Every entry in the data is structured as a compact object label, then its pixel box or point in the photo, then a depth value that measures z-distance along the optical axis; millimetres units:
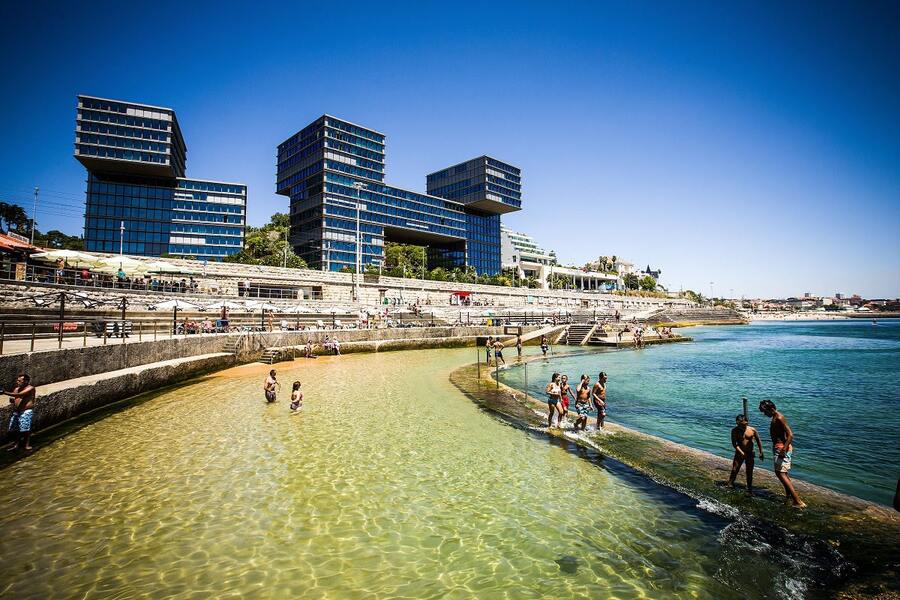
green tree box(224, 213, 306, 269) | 75106
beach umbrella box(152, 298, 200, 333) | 26309
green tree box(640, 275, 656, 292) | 181188
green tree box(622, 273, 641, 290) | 178125
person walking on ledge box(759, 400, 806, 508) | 8258
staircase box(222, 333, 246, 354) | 27508
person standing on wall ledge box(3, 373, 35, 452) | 10125
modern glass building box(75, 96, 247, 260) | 86125
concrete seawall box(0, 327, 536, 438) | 12070
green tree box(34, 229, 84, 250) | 89444
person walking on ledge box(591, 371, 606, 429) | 13914
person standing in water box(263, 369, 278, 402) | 16922
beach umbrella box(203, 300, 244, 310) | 31219
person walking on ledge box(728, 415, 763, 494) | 8852
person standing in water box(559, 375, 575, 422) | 14055
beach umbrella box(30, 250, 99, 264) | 27547
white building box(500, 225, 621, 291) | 148500
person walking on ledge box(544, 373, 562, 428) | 13945
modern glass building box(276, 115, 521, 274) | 94062
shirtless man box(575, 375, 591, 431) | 13836
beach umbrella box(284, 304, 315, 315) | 42156
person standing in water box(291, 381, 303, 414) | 15773
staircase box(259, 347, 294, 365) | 29312
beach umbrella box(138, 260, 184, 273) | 30939
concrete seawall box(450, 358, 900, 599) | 6117
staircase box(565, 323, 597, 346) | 56531
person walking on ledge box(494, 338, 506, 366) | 30309
